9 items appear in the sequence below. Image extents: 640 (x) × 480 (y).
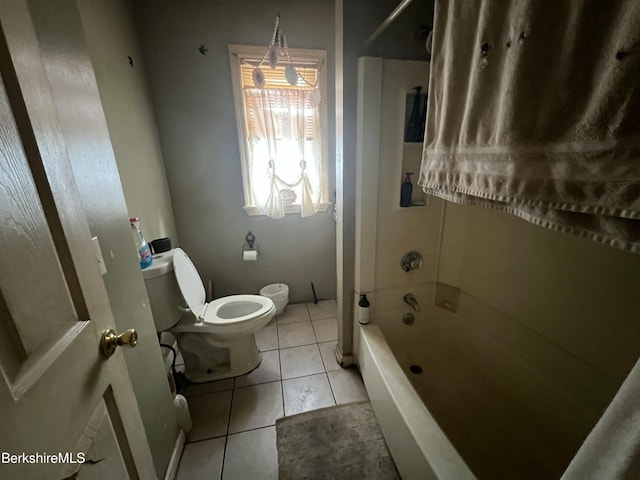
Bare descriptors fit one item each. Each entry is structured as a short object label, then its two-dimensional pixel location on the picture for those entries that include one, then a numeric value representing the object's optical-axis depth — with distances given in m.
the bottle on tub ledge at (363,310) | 1.47
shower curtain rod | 0.92
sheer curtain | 1.96
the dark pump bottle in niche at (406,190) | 1.39
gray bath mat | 1.12
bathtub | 0.97
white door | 0.35
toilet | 1.33
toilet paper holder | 2.25
